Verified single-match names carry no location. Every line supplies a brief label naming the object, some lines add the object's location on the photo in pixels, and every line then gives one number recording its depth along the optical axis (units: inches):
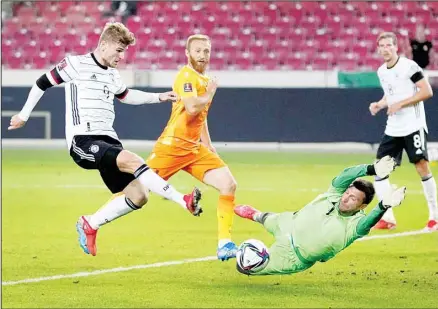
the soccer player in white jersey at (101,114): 756.6
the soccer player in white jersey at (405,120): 989.2
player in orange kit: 805.9
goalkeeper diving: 708.0
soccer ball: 717.9
